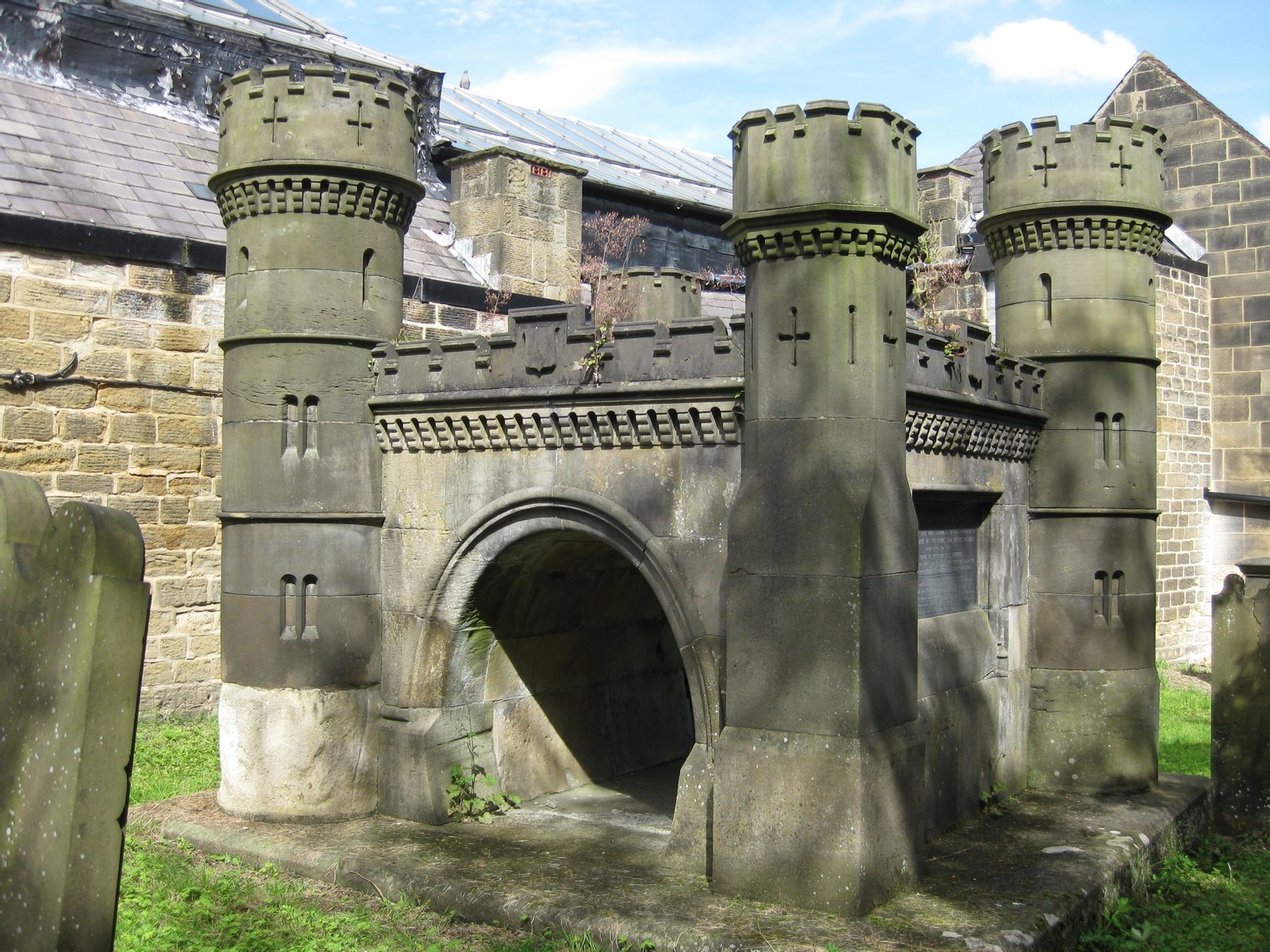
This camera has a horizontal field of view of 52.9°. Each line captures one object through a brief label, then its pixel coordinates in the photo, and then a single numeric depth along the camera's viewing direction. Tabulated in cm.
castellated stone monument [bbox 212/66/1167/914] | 704
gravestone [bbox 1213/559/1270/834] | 945
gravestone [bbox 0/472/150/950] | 294
